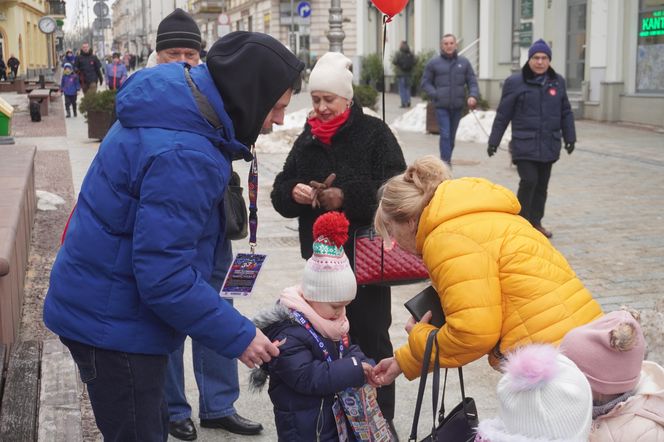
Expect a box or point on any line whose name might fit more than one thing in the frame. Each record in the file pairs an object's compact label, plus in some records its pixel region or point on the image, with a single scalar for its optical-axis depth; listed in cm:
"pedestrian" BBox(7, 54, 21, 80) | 4350
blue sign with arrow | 3425
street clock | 4081
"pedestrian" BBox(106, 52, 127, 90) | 2716
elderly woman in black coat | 402
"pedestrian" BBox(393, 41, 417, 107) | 2883
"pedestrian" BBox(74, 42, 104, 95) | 2728
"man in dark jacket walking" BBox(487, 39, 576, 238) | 859
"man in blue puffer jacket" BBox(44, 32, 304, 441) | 247
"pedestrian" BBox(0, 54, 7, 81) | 4186
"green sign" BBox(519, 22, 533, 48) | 2475
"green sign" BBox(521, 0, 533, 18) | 2486
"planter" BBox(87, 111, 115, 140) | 1748
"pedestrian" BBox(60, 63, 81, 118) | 2486
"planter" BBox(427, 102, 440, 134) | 1919
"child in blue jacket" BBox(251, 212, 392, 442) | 320
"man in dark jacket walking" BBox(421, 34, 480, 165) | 1362
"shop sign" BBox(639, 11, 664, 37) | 1967
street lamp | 1402
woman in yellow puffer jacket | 267
